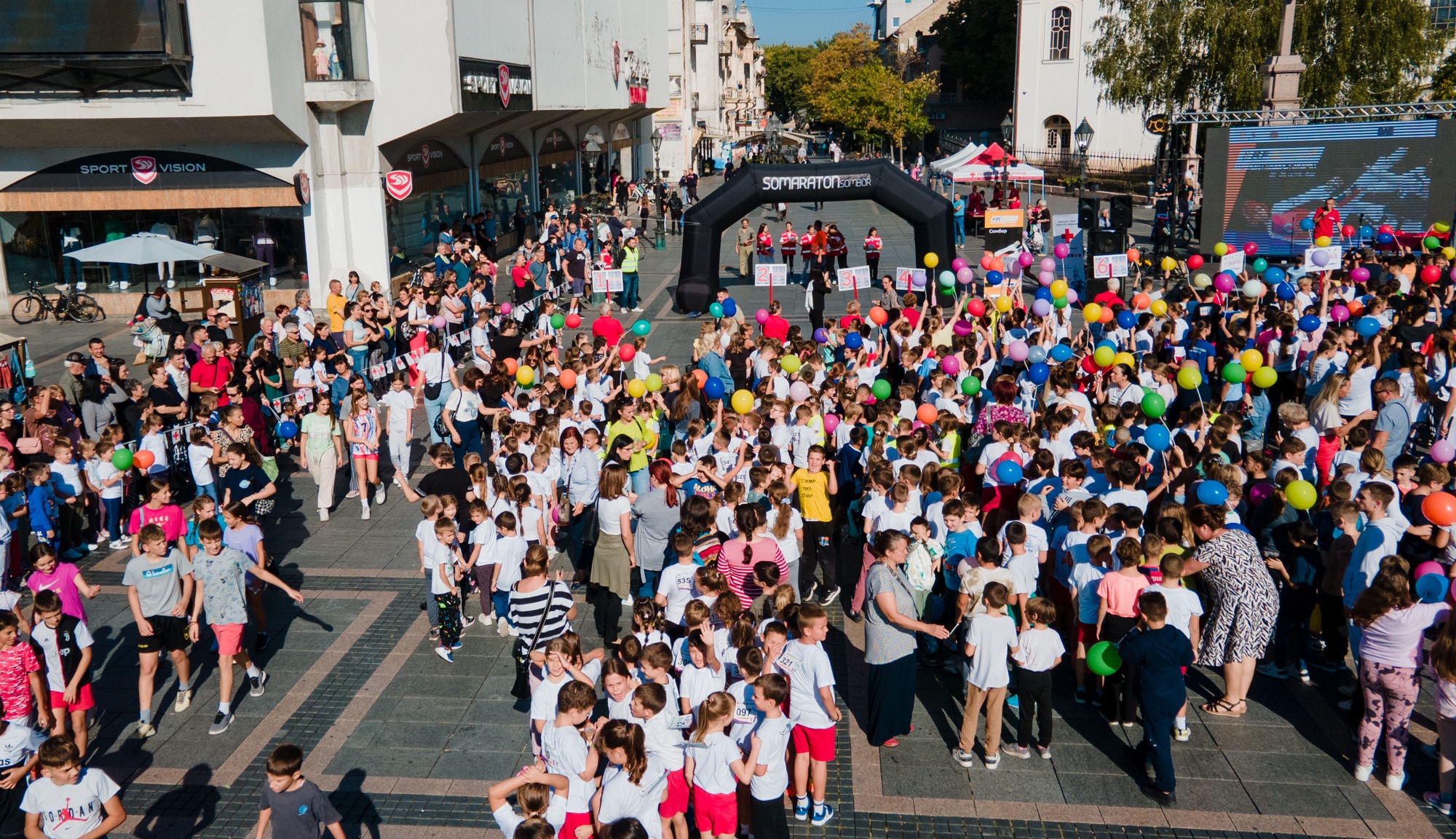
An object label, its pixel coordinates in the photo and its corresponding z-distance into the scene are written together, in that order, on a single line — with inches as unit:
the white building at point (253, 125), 805.9
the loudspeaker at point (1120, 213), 928.3
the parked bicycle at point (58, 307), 919.7
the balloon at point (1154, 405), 402.0
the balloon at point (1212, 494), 303.3
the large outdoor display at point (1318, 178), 874.1
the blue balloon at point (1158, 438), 366.0
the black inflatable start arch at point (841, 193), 833.5
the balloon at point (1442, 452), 364.2
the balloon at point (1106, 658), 279.1
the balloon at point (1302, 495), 314.2
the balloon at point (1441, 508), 285.6
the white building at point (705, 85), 2443.4
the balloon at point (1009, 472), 352.8
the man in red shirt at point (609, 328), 530.0
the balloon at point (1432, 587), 268.4
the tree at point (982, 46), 2856.8
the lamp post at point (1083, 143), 1841.8
